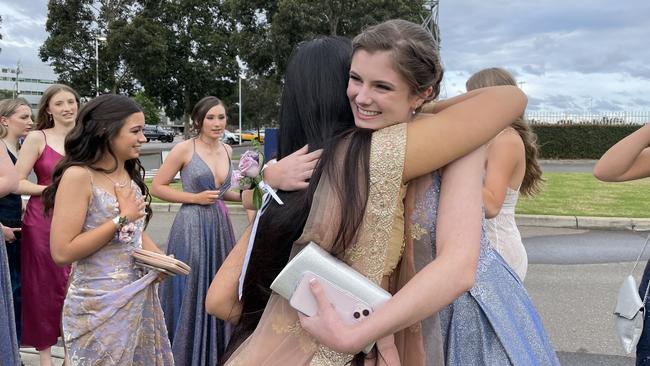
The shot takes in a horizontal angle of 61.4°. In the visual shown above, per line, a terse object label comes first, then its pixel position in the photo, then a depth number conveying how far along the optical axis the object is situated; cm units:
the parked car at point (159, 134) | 5153
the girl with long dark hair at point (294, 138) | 133
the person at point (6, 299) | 306
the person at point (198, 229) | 382
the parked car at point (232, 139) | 4738
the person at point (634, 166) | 234
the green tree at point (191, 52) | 3303
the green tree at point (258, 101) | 5756
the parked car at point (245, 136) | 5502
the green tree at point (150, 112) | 5531
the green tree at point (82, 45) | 3241
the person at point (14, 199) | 420
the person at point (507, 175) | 261
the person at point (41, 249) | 397
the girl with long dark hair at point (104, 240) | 252
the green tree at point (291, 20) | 2483
